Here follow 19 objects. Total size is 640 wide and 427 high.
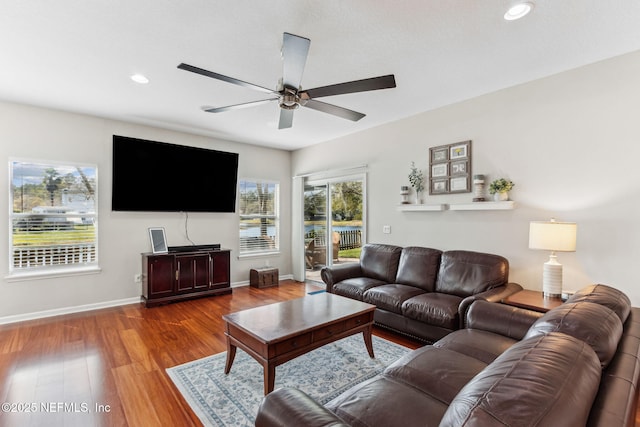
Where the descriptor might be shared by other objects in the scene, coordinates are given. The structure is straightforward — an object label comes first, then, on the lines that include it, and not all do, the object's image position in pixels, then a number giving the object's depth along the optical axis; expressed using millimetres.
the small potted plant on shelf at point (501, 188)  3324
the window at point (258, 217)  5930
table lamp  2646
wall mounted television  4457
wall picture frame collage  3740
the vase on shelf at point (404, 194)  4312
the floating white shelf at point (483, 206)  3280
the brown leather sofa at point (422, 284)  2922
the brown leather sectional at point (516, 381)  809
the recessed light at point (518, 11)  2020
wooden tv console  4441
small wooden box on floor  5598
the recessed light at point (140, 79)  3059
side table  2549
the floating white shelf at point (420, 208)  3899
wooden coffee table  2105
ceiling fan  1940
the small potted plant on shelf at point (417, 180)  4207
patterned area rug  2123
